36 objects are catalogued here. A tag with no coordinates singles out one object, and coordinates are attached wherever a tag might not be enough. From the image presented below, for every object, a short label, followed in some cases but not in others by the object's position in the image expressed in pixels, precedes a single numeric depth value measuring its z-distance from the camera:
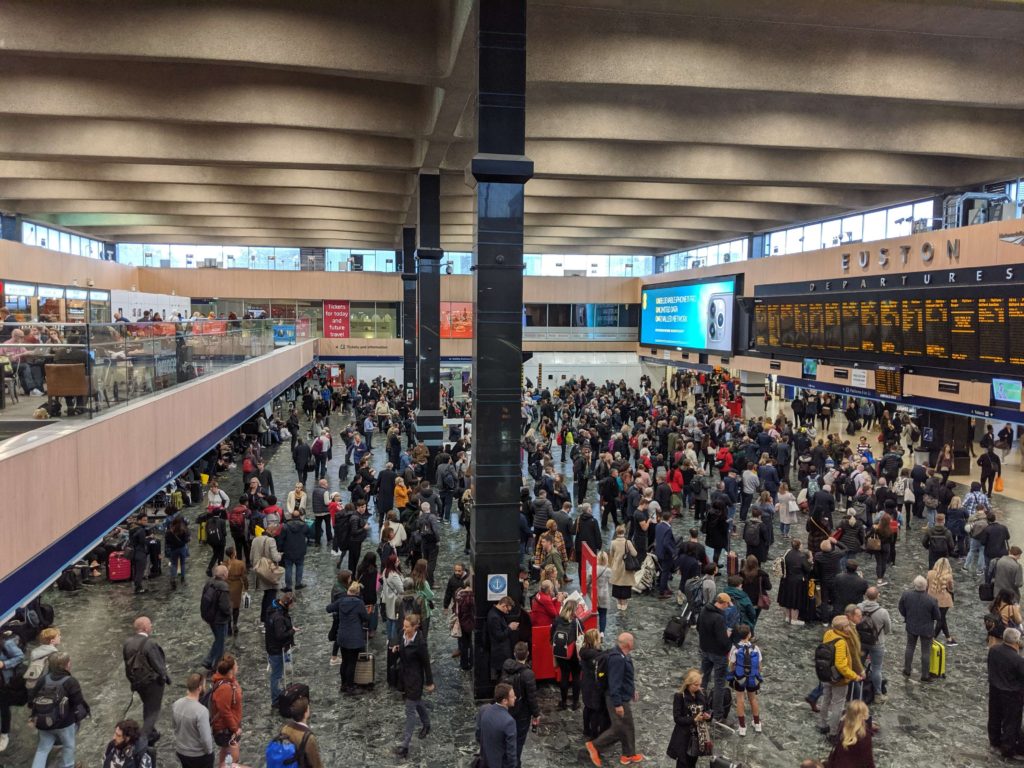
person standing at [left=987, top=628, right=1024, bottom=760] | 7.12
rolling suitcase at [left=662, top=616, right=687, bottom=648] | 9.52
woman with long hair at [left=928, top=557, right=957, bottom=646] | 9.40
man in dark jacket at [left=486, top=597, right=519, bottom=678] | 8.13
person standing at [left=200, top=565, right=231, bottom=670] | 8.47
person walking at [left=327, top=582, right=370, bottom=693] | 8.26
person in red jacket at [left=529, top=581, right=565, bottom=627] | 8.52
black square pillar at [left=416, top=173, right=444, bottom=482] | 19.11
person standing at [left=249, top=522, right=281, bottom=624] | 9.49
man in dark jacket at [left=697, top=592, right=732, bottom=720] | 7.76
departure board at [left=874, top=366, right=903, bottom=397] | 18.80
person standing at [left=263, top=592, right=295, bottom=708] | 7.74
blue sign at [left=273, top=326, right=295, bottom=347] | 25.09
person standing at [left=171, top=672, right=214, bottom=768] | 6.09
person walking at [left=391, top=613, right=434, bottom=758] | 7.23
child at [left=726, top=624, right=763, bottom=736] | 7.50
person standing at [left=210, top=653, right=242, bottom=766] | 6.61
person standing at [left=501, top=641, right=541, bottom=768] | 6.80
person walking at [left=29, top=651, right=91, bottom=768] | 6.43
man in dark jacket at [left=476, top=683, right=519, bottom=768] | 6.07
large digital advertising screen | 28.62
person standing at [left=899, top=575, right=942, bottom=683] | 8.51
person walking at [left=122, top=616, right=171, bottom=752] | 7.07
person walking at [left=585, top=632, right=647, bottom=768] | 7.02
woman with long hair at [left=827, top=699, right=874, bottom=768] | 5.68
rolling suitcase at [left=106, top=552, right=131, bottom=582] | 11.91
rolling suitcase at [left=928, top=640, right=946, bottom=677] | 8.74
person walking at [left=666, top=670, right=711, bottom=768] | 6.51
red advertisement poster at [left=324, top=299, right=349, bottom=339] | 39.78
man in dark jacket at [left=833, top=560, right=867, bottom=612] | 9.08
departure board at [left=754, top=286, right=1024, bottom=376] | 15.64
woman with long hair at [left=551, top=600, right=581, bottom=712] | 8.02
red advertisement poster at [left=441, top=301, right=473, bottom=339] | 39.56
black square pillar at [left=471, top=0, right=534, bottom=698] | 8.50
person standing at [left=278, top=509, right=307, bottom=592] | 10.85
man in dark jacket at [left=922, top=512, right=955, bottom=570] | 10.96
